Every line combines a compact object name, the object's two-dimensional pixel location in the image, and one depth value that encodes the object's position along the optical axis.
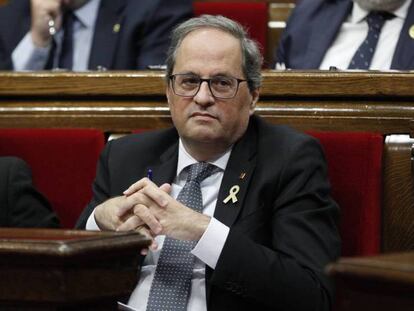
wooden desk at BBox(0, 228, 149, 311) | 5.74
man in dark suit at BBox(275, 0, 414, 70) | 6.93
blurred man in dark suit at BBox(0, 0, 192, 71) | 7.21
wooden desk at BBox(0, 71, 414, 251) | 6.44
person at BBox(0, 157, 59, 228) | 6.46
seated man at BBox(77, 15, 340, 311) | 6.17
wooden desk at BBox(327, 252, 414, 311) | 5.60
